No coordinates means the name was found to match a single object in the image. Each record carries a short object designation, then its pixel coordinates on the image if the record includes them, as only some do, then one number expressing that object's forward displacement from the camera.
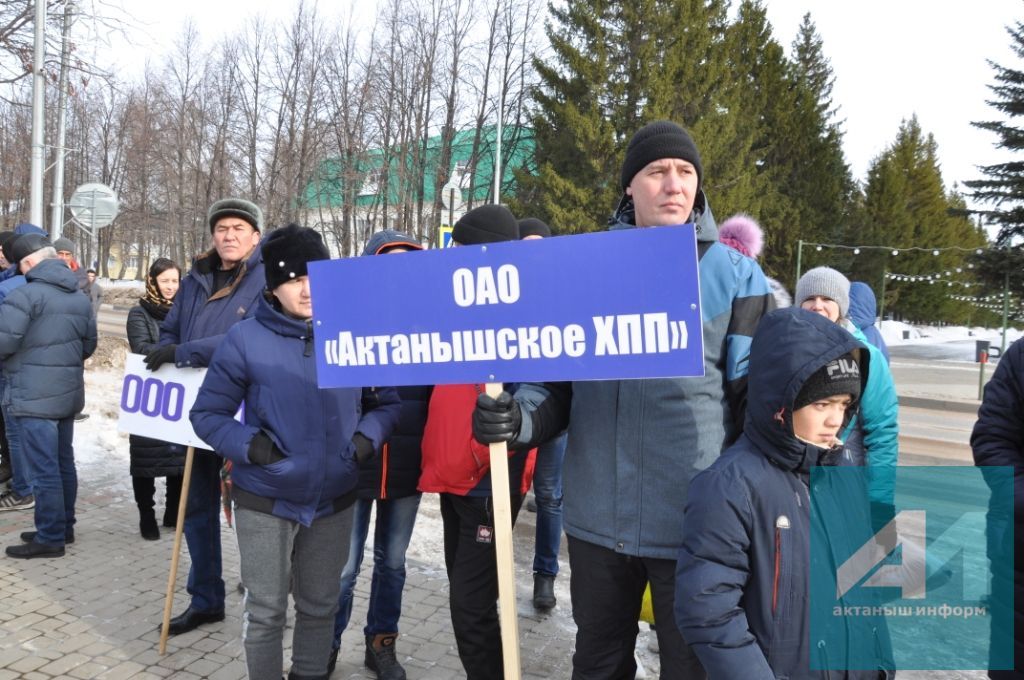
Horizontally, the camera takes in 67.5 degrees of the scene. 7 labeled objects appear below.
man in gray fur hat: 3.94
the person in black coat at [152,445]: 5.03
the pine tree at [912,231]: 45.34
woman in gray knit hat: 3.21
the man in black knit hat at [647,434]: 2.31
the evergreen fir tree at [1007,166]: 35.38
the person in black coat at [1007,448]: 2.29
